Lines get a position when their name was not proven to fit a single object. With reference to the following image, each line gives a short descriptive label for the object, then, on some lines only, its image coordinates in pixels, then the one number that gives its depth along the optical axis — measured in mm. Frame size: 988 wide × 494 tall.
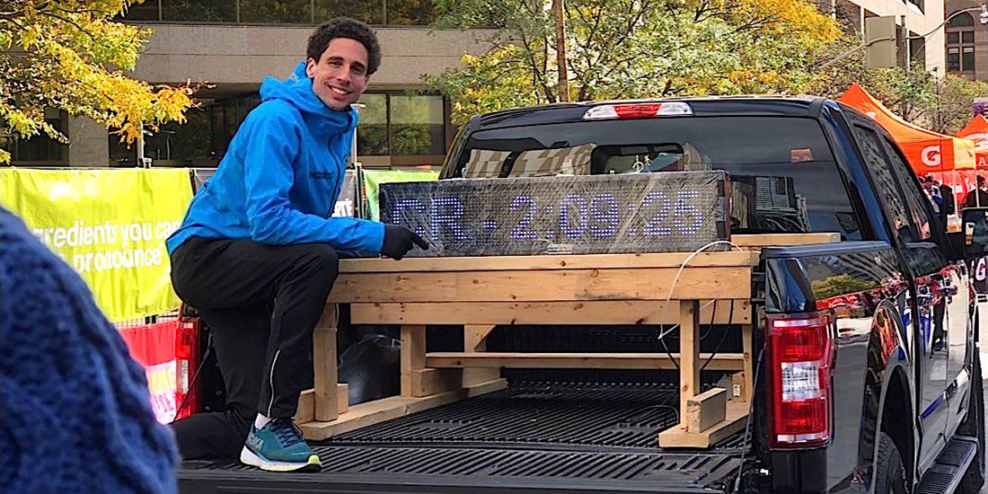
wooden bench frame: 3967
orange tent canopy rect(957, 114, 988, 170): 28750
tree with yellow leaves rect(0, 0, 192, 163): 19125
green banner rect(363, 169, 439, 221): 15123
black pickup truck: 3625
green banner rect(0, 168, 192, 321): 9258
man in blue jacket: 3963
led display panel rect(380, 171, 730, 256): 4168
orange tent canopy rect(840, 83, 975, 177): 20531
